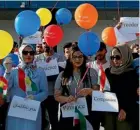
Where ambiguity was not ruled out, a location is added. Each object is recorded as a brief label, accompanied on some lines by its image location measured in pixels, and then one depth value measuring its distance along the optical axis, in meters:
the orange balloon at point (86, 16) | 5.18
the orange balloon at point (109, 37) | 5.61
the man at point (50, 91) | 4.53
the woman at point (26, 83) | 4.09
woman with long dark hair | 4.07
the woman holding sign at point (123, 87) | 3.92
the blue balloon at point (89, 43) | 4.58
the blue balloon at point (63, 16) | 7.34
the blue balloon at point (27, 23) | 4.91
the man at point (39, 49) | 5.63
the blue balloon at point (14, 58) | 5.33
